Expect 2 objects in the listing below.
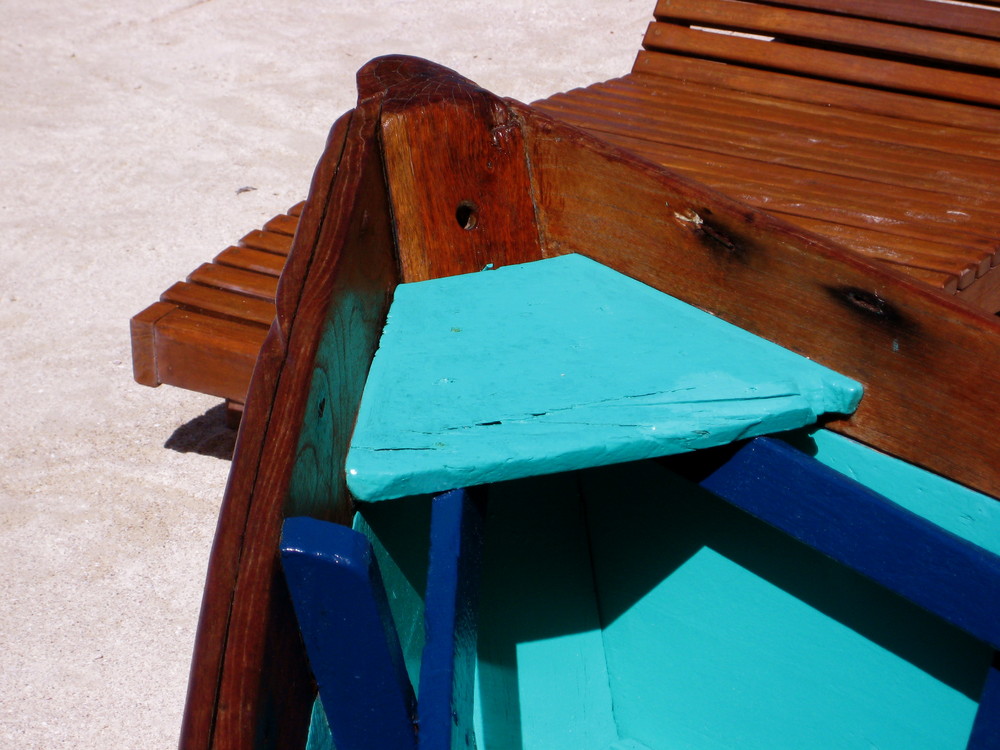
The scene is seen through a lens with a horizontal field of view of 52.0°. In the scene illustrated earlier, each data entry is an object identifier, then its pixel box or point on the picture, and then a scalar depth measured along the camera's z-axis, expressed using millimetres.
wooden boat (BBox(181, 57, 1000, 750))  1083
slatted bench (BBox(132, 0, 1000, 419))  2184
